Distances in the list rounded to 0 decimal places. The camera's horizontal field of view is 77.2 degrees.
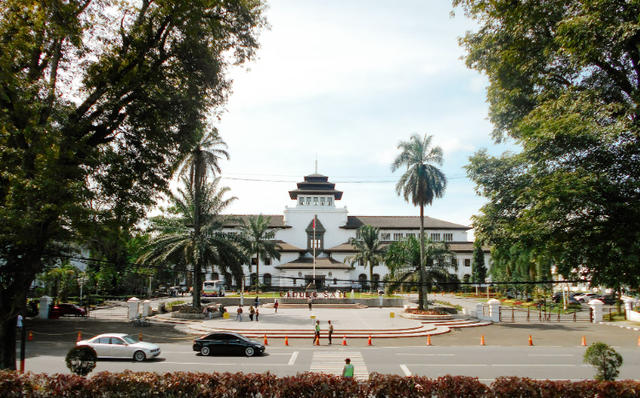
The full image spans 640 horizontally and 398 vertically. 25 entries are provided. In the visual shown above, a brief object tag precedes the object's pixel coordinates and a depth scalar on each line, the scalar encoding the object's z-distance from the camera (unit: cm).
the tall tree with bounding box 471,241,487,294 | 6538
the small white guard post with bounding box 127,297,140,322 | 3020
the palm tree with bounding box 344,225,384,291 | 5369
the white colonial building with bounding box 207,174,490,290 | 6850
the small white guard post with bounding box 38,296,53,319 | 3139
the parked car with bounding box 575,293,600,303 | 5444
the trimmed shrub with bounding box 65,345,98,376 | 1273
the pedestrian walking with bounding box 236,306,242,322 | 3032
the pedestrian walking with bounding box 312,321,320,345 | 2161
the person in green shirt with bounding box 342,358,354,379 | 1177
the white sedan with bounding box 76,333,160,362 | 1759
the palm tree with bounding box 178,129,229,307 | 3372
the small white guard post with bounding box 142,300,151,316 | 3220
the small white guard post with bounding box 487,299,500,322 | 3200
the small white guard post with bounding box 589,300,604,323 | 3256
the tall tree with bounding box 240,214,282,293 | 5306
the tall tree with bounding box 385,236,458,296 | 3459
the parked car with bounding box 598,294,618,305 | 4834
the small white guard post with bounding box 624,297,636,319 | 3356
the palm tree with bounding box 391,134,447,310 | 3256
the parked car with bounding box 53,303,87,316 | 3300
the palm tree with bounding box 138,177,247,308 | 3273
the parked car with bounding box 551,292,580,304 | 4801
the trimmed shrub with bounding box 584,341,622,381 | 1236
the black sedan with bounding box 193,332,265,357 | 1873
